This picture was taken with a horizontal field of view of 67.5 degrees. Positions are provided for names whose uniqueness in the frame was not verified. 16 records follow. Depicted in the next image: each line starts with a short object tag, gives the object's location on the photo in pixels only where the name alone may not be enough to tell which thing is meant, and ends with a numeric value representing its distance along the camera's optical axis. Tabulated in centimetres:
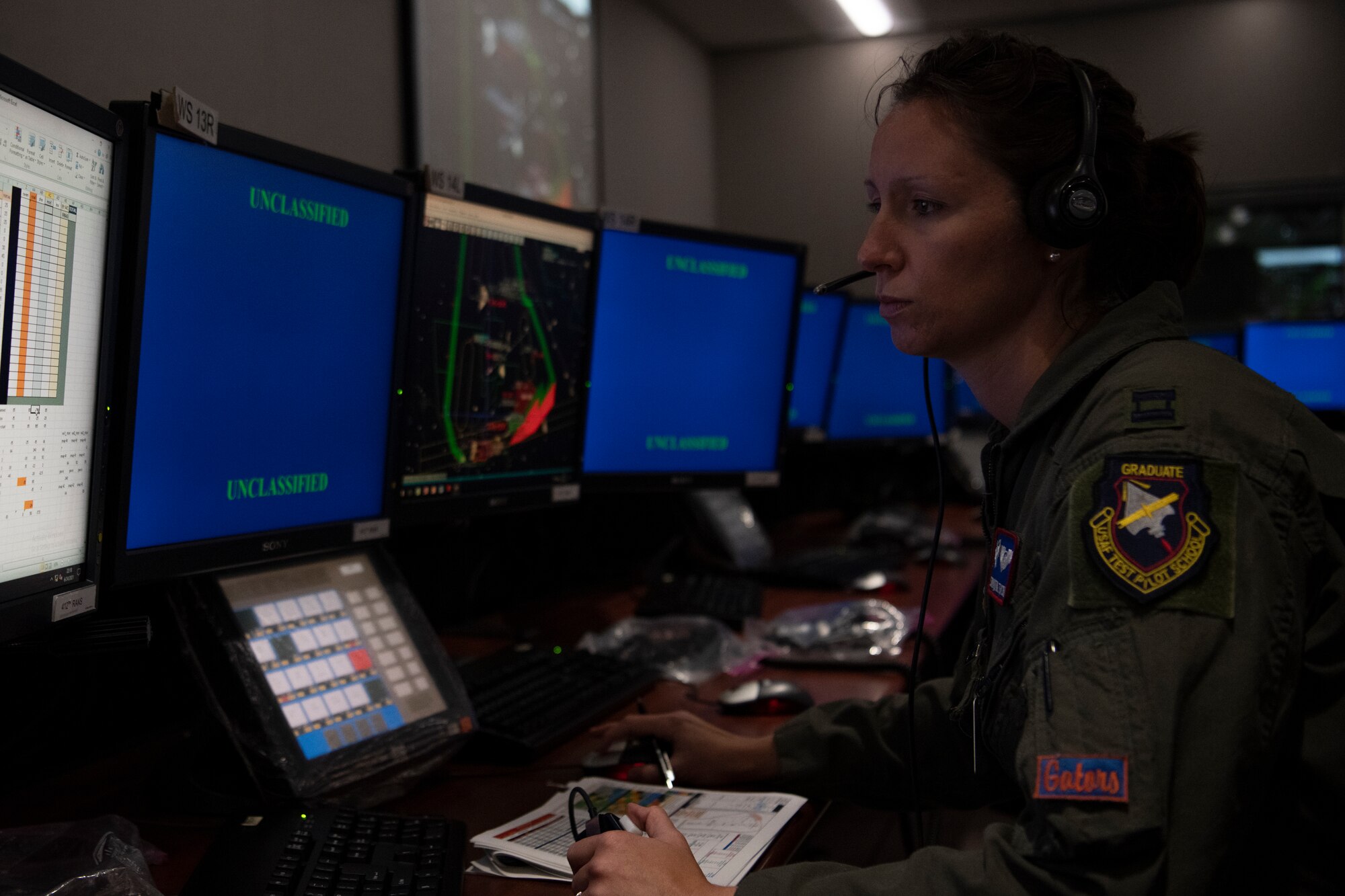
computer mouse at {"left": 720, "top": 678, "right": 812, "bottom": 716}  125
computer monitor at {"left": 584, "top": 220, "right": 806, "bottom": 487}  168
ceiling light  473
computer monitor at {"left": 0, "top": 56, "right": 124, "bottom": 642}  73
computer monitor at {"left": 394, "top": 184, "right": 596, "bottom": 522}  129
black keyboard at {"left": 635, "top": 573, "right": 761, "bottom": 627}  170
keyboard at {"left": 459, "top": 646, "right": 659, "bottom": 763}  111
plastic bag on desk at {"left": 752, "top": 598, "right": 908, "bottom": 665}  148
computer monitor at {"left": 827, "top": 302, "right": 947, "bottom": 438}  296
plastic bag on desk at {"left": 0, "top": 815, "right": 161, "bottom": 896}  75
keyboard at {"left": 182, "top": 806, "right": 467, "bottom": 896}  76
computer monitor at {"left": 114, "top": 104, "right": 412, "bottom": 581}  92
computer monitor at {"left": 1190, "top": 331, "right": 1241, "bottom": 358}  368
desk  87
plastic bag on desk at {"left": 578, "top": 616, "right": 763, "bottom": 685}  145
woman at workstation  60
